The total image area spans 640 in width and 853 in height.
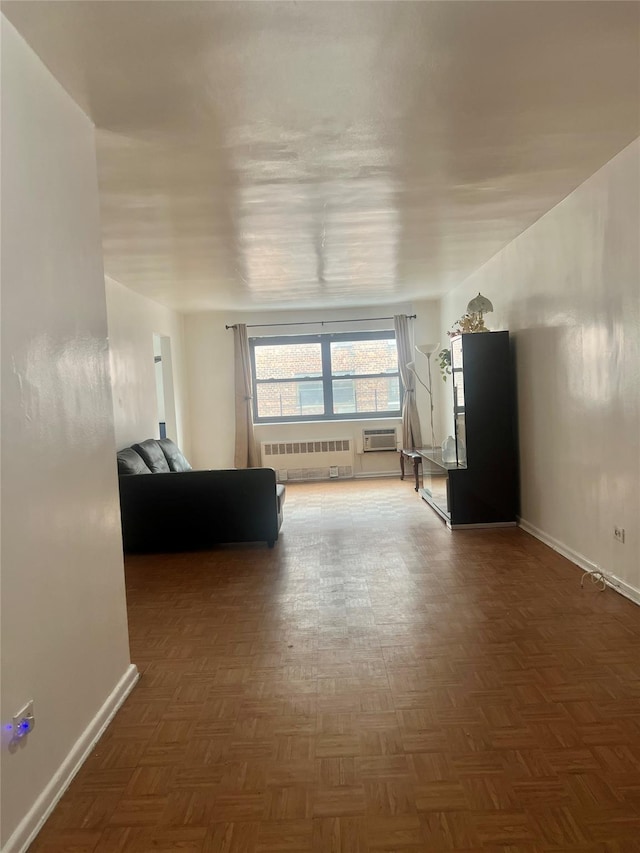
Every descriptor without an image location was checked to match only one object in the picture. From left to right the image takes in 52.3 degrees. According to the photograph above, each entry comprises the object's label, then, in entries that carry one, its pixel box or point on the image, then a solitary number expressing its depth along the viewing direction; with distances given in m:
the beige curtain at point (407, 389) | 8.98
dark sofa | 5.08
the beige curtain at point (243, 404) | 8.98
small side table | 7.73
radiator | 9.10
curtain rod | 9.16
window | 9.30
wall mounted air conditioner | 9.12
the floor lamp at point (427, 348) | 7.79
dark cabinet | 5.46
